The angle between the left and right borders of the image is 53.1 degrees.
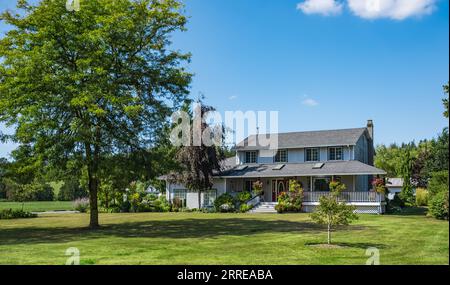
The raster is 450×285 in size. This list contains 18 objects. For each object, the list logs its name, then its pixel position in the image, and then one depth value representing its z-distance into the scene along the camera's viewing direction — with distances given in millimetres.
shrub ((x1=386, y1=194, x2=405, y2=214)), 38406
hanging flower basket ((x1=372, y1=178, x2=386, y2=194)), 36125
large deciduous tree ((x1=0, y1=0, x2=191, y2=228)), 23047
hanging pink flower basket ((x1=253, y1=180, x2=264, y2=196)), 41562
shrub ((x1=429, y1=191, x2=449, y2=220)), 28359
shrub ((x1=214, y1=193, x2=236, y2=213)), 41031
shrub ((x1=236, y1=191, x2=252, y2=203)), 41562
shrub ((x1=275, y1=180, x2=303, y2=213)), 38125
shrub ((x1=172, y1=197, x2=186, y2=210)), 45638
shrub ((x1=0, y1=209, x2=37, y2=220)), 38312
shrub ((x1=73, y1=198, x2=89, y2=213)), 47781
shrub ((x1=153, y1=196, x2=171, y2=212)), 44812
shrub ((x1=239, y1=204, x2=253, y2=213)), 40094
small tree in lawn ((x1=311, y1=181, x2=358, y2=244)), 16500
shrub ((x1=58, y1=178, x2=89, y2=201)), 67062
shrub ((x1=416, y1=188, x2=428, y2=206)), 46903
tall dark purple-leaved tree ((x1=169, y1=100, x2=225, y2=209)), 43094
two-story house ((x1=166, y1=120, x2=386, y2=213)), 38562
